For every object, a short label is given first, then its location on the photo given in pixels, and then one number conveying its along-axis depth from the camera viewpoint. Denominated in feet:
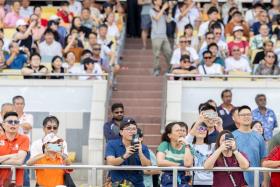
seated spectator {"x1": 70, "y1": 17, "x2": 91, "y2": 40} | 87.28
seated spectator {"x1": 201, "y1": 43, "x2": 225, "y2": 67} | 80.43
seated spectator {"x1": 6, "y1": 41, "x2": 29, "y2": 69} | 81.20
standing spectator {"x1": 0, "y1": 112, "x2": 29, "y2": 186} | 56.18
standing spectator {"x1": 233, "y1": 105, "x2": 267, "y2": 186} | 57.52
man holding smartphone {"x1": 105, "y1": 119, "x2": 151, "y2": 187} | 55.31
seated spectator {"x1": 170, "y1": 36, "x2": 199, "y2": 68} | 81.82
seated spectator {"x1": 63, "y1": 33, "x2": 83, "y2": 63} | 83.05
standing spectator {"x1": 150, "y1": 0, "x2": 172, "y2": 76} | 86.48
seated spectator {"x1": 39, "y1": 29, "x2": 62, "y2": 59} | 83.92
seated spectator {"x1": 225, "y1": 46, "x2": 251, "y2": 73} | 80.79
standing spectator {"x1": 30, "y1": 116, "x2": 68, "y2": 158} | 57.36
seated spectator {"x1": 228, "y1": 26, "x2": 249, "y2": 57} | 83.15
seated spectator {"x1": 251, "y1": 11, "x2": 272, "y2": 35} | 88.84
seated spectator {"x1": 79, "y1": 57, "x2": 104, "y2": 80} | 79.92
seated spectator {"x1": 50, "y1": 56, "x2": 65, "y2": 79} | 79.15
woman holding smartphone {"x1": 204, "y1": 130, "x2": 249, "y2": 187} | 53.98
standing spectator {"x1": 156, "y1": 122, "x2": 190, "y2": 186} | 55.72
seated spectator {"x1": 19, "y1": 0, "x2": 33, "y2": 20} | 93.31
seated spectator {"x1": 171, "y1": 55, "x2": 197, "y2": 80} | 78.64
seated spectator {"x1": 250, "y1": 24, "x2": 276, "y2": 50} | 84.43
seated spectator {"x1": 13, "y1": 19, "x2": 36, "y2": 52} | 84.58
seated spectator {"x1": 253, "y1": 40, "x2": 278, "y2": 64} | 81.41
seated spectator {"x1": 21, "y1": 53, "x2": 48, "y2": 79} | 78.84
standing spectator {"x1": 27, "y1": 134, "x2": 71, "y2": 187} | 56.29
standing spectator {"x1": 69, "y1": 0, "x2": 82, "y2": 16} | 94.94
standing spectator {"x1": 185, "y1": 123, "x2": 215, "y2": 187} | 56.59
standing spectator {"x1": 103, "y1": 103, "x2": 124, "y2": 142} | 64.39
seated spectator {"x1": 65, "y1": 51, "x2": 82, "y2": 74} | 80.53
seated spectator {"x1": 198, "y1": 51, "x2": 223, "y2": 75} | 79.66
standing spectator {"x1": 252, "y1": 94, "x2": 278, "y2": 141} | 71.00
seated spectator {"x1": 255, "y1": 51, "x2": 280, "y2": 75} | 79.36
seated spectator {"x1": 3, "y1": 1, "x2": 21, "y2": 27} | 91.35
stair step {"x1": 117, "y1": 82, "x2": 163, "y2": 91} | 84.38
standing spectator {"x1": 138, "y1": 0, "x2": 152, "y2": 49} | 92.32
